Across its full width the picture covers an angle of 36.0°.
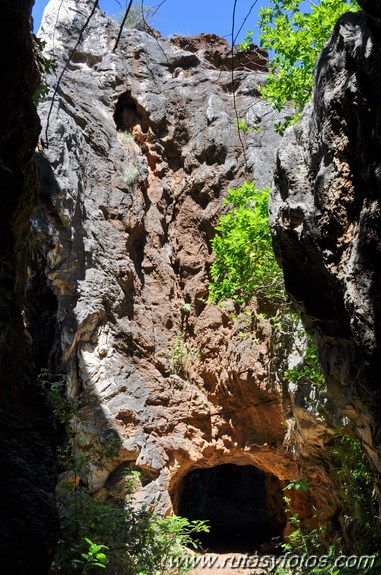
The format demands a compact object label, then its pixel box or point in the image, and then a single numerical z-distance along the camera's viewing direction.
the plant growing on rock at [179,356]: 11.50
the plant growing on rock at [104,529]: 5.71
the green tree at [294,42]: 7.48
